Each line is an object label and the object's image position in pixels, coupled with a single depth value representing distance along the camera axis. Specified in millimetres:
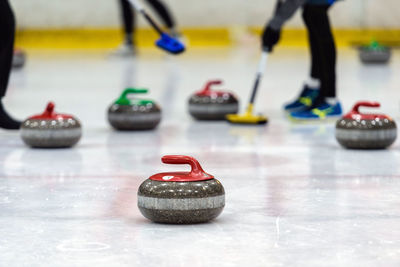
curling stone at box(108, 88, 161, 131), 7591
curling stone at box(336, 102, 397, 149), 6253
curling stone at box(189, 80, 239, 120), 8424
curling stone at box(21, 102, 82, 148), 6437
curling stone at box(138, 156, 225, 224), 3929
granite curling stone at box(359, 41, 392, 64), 15716
